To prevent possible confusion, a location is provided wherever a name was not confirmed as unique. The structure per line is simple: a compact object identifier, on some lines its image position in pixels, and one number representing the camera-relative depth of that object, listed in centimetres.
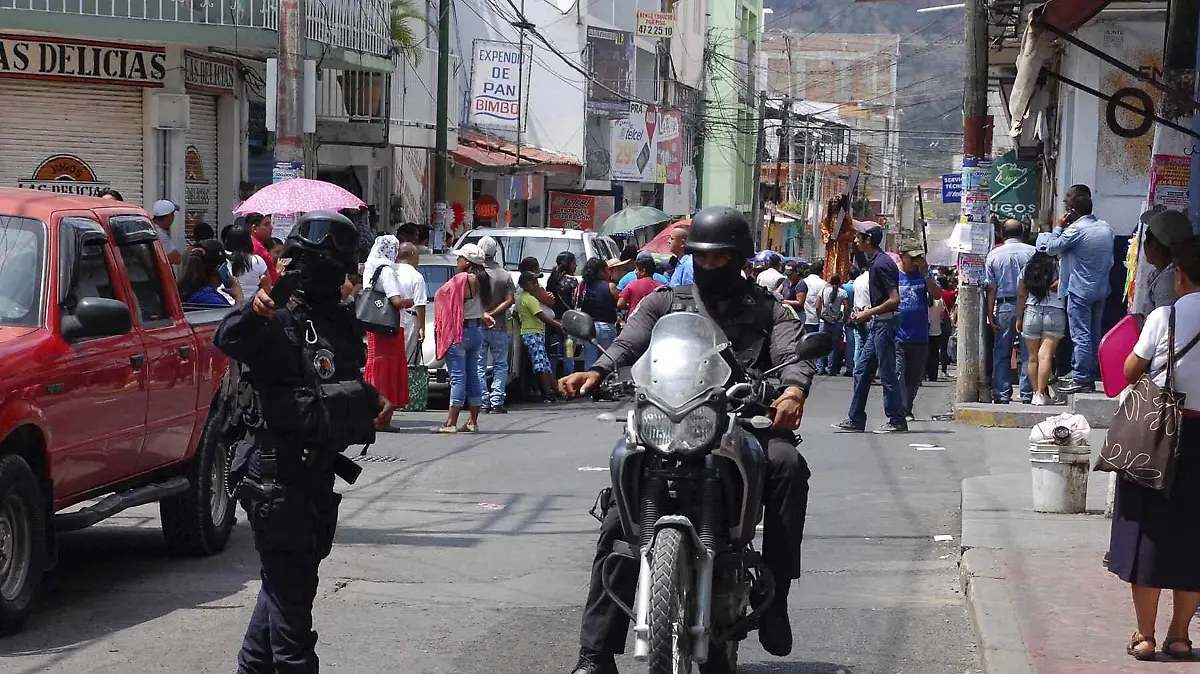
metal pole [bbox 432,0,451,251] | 2802
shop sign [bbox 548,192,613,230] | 4475
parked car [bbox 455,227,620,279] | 2228
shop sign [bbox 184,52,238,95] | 2209
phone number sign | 5016
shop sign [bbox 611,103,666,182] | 4741
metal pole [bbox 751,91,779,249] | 5947
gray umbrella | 2961
